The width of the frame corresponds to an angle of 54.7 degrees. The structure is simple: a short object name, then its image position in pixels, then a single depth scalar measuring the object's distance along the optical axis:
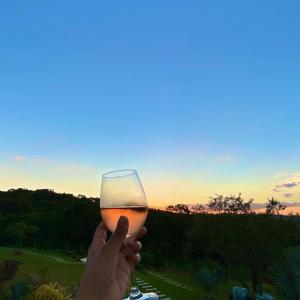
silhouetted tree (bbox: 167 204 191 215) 24.81
